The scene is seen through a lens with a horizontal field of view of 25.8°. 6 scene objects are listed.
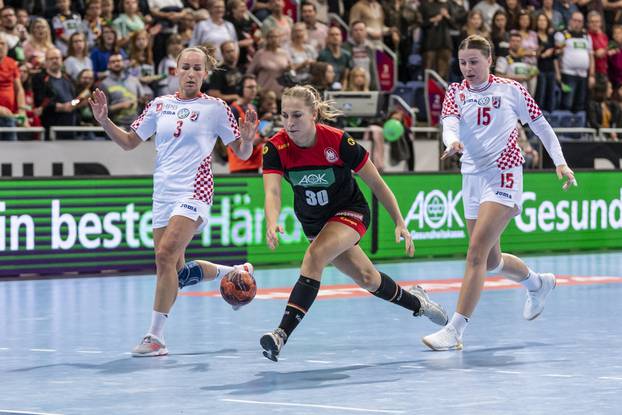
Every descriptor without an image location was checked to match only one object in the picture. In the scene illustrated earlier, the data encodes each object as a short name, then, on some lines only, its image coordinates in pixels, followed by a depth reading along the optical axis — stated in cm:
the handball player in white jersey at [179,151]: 1004
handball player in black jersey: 945
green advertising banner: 1630
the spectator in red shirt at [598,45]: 2503
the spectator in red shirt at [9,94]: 1766
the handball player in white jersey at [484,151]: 1029
